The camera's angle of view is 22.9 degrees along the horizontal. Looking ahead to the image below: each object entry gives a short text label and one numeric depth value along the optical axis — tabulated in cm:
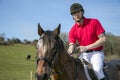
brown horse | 581
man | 734
